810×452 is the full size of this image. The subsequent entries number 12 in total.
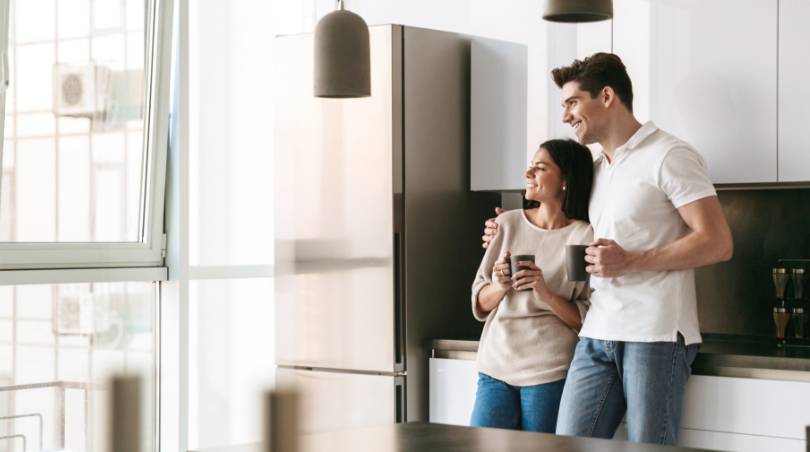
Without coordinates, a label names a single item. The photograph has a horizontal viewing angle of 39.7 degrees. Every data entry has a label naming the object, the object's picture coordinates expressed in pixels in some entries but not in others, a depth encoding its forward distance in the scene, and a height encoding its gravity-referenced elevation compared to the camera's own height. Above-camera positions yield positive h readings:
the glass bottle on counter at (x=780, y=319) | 3.47 -0.30
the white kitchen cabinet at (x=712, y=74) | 3.26 +0.45
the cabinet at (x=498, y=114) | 3.77 +0.37
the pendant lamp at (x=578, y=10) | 1.90 +0.36
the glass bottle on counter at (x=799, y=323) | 3.45 -0.31
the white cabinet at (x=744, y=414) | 2.93 -0.51
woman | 3.19 -0.23
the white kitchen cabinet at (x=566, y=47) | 3.60 +0.57
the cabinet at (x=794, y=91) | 3.19 +0.38
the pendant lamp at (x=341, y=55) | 2.13 +0.32
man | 2.87 -0.13
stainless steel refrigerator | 3.67 -0.01
